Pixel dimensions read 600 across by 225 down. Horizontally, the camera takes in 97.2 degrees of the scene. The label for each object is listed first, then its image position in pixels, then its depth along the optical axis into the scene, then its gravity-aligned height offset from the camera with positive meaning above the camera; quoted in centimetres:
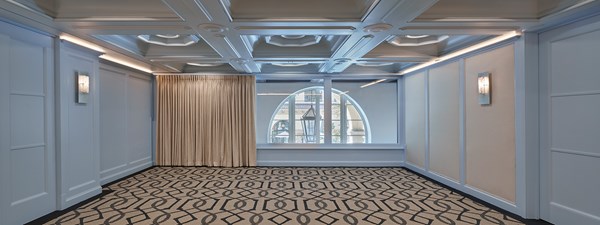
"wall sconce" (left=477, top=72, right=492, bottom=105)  388 +33
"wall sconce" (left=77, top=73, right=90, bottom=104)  392 +38
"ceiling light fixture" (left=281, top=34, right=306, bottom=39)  453 +129
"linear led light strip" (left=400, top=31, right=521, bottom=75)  351 +98
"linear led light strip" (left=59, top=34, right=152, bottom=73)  368 +103
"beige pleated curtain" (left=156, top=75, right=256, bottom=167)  659 -10
